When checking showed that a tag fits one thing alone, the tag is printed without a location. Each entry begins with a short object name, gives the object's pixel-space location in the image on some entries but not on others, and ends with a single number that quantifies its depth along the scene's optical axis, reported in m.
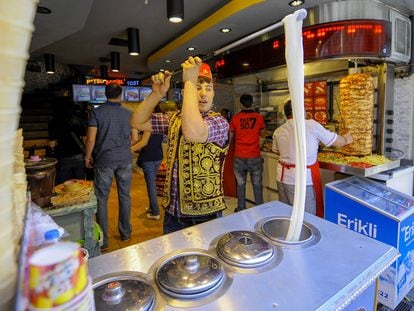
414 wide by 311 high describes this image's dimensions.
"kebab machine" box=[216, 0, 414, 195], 2.29
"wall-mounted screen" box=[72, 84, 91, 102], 7.62
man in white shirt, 2.41
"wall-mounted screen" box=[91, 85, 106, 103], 7.91
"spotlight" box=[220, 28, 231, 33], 3.28
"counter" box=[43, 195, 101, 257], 1.69
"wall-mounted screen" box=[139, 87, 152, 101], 8.54
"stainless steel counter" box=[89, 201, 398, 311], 0.67
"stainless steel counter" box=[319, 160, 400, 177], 2.24
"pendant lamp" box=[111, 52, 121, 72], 5.38
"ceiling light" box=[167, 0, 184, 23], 2.51
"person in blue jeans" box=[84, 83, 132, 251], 2.76
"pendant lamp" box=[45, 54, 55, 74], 5.68
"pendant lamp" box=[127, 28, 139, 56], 4.02
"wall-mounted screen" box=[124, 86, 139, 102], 8.38
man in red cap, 1.41
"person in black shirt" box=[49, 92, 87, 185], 3.59
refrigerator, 1.88
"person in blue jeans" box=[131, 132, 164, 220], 3.59
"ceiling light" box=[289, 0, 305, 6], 2.45
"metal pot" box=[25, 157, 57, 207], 1.42
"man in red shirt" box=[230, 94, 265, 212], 3.41
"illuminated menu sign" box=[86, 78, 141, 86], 8.05
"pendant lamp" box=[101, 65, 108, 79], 6.81
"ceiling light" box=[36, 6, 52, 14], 2.72
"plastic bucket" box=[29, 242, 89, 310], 0.36
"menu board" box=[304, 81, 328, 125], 3.16
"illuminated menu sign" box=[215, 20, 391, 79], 2.26
